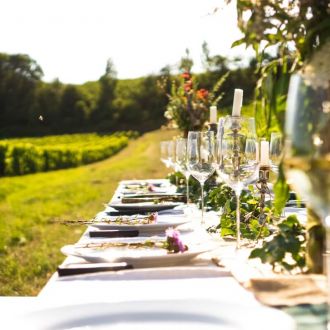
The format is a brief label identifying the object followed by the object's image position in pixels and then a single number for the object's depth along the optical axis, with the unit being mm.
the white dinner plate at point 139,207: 2186
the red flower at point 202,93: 4215
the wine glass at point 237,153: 1424
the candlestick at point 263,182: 1926
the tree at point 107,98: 42719
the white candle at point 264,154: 2016
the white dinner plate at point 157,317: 746
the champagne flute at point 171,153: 3693
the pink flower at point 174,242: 1260
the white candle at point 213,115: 3251
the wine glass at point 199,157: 1753
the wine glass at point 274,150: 1839
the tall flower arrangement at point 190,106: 4211
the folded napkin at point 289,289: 890
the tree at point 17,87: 37875
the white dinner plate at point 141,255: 1194
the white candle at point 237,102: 1674
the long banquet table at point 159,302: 764
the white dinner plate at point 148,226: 1651
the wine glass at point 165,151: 4195
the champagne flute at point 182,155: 2523
